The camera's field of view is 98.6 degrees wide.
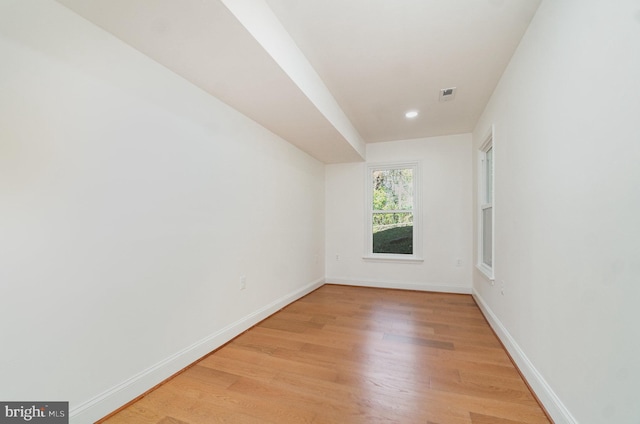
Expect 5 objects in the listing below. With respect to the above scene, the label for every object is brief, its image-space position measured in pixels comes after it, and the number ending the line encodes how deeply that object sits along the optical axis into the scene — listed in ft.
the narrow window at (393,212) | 14.94
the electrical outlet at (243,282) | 8.87
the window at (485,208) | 11.02
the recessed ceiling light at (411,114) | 11.07
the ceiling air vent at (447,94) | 9.21
